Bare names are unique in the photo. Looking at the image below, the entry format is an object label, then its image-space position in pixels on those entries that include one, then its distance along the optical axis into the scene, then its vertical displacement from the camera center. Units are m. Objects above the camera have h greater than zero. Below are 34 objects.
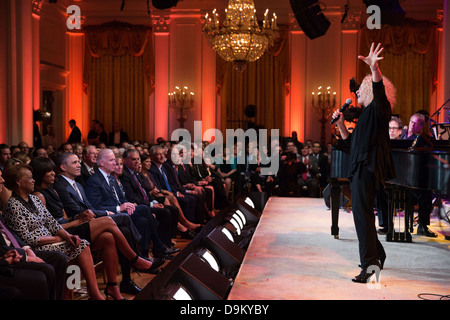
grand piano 3.92 -0.36
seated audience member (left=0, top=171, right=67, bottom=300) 2.98 -0.85
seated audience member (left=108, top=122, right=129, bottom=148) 14.01 -0.28
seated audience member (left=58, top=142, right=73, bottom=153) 7.95 -0.35
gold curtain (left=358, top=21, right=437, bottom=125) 13.39 +1.69
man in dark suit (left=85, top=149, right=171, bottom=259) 5.11 -0.73
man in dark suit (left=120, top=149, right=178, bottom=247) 5.85 -0.77
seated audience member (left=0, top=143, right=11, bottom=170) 6.89 -0.38
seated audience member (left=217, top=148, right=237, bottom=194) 9.88 -0.77
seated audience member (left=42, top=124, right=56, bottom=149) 12.31 -0.30
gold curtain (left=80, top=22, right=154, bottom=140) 14.21 +1.22
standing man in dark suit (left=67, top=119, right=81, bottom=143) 12.50 -0.26
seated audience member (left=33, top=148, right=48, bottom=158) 7.33 -0.38
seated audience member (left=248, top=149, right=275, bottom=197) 9.66 -1.01
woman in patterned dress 3.56 -0.70
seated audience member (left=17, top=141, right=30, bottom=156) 8.39 -0.35
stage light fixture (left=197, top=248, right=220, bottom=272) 4.07 -1.02
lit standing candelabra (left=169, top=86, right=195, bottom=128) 13.50 +0.62
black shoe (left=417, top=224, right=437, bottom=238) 5.33 -1.05
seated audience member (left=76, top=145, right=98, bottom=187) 5.82 -0.41
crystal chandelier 8.82 +1.51
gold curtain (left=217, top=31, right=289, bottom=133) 14.13 +0.89
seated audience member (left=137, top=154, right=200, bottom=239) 6.41 -0.86
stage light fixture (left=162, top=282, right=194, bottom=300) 3.02 -0.97
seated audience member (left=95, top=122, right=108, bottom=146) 14.16 -0.23
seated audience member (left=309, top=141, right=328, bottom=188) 9.84 -0.68
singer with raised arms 3.44 -0.24
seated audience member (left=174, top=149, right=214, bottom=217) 7.93 -0.83
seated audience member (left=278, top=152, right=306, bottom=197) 9.16 -0.88
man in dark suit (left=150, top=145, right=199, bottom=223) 7.02 -0.75
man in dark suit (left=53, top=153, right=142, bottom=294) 4.43 -0.68
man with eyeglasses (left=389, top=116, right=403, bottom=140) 5.74 -0.02
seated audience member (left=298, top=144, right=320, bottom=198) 9.43 -0.93
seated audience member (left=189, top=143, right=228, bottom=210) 8.83 -0.86
